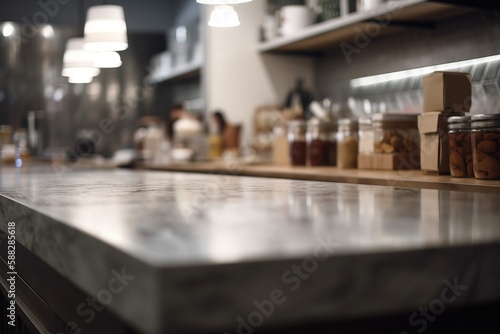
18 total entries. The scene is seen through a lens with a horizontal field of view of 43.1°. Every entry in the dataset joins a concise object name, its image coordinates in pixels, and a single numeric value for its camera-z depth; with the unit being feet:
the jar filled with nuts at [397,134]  6.86
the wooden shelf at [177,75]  15.64
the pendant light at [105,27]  9.33
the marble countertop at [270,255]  1.42
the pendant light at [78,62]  12.37
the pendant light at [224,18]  8.03
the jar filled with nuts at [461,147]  5.02
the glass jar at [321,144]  8.67
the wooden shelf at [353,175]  4.44
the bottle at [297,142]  9.04
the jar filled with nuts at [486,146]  4.63
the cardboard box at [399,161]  6.77
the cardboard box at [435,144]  5.49
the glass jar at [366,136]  7.19
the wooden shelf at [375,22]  8.76
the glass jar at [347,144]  7.61
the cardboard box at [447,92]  5.68
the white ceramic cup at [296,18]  11.71
